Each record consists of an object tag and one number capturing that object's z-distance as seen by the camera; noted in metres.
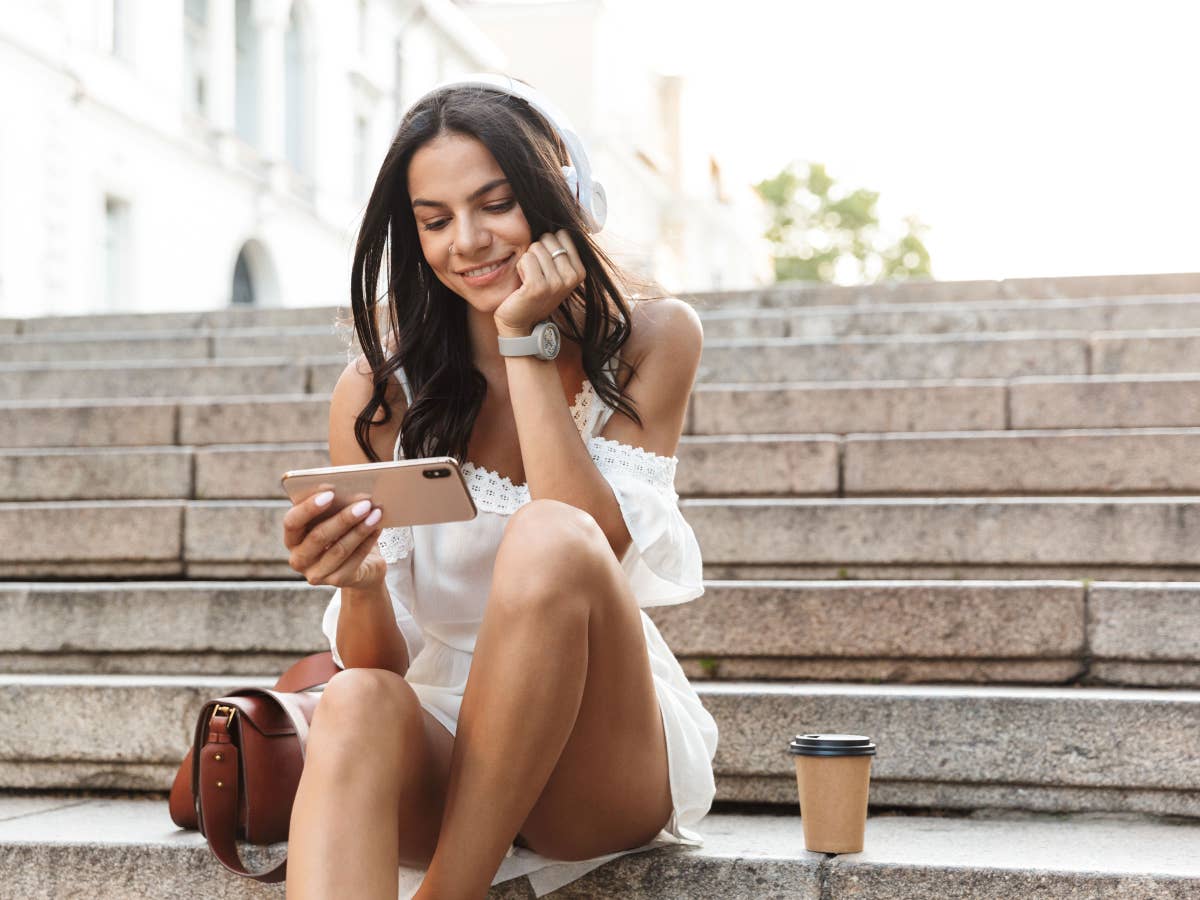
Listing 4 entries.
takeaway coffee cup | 2.20
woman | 2.02
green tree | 39.62
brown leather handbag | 2.26
